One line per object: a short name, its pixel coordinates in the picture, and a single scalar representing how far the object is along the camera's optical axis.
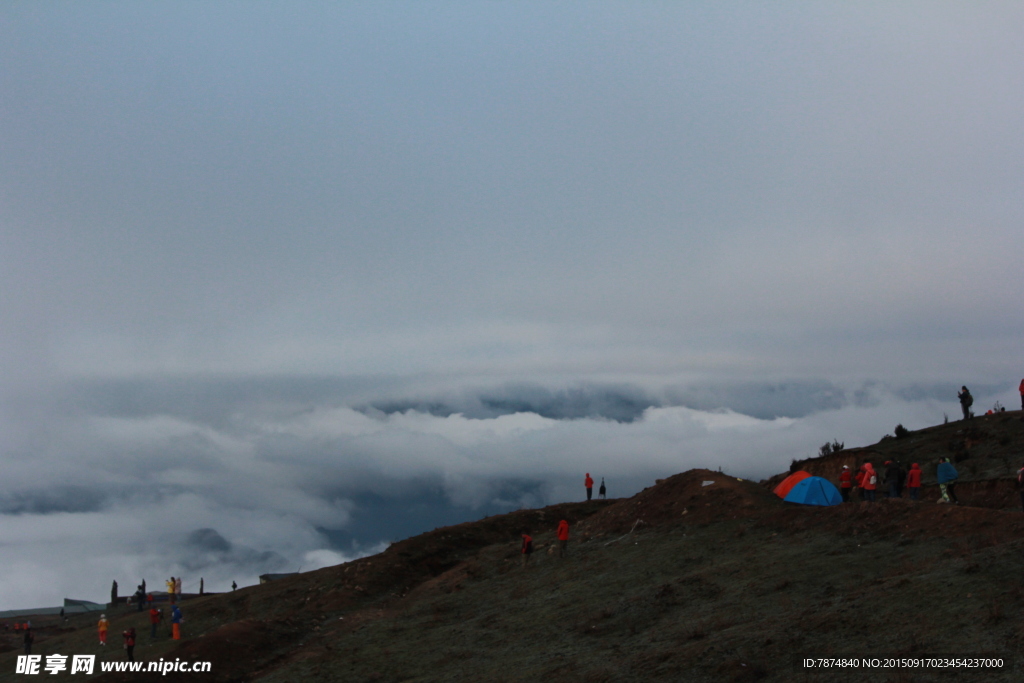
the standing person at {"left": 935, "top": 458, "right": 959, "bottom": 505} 30.09
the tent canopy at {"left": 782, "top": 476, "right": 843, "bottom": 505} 32.25
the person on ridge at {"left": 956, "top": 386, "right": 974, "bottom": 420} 47.27
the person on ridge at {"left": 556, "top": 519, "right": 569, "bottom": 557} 34.81
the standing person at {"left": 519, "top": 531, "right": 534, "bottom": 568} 35.53
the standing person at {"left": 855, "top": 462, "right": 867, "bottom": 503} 30.33
